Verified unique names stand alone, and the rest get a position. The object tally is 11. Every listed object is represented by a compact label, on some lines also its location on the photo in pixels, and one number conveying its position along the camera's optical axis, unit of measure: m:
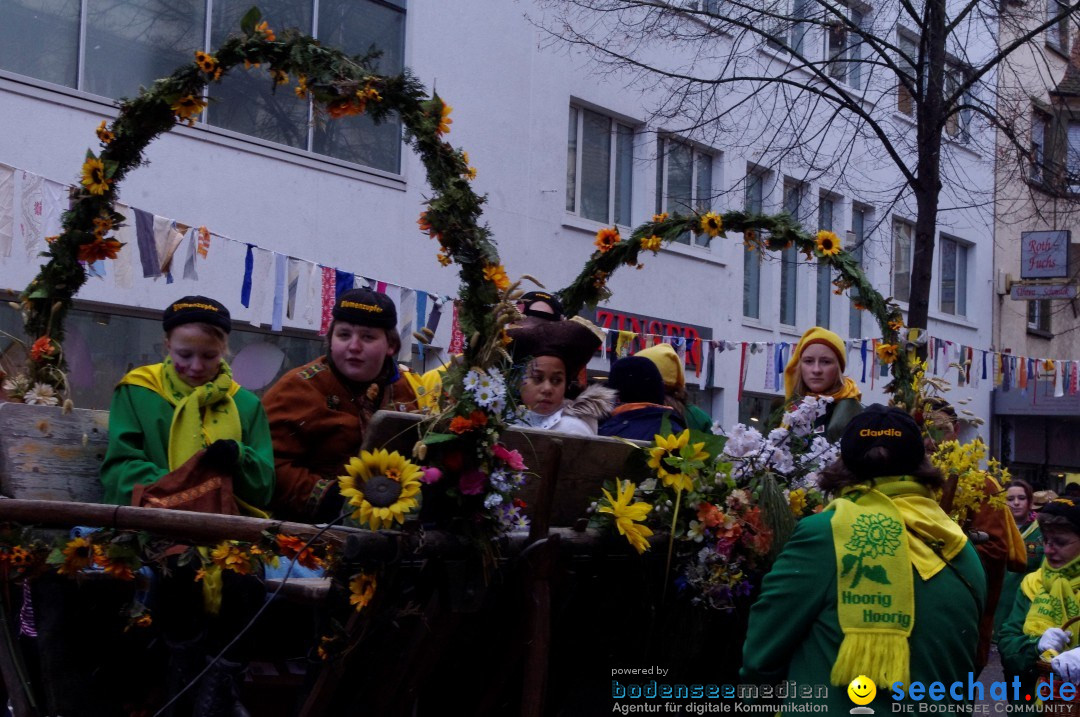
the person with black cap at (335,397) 4.69
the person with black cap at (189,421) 4.23
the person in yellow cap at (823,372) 6.45
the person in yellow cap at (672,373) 6.49
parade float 3.56
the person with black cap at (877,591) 3.36
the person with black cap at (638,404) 5.33
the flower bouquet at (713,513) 4.48
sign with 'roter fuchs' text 19.70
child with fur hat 5.28
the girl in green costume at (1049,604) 5.42
